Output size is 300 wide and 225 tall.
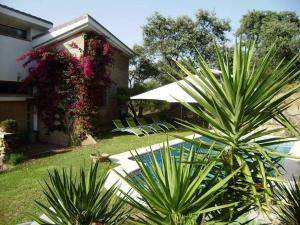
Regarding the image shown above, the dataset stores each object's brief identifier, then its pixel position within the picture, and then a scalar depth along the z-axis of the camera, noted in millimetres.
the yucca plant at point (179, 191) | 3285
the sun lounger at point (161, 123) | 22670
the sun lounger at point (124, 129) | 19602
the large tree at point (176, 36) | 31656
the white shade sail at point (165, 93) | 14906
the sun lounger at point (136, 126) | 20669
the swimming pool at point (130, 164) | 10641
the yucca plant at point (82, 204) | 4387
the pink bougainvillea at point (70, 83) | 18531
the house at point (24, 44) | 18766
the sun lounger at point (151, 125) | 21312
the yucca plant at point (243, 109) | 3500
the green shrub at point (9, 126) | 15195
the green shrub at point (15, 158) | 13727
